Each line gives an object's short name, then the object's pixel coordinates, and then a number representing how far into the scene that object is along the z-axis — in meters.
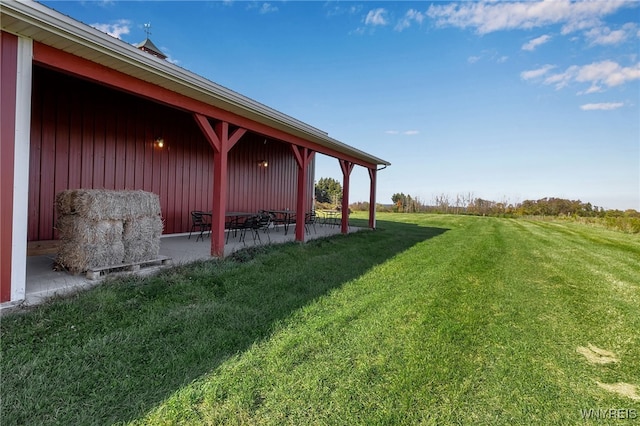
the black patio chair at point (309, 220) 9.16
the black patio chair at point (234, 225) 7.31
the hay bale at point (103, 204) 3.63
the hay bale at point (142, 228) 4.04
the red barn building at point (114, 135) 2.75
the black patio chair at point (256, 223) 6.54
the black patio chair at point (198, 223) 6.57
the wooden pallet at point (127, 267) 3.60
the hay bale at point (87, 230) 3.62
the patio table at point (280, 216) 8.67
